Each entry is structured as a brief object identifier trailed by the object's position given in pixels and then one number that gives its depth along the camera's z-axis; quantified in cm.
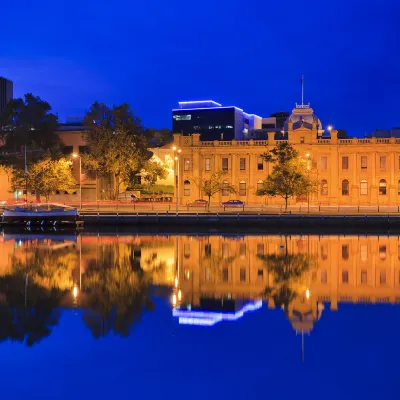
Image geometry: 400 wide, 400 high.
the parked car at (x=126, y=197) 9269
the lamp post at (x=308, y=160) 8833
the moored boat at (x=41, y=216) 6669
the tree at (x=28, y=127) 8994
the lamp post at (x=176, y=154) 8939
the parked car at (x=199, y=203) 8218
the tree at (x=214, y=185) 7825
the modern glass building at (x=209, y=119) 15188
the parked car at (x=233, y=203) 7869
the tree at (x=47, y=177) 8131
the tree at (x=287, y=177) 7500
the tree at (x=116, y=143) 8244
